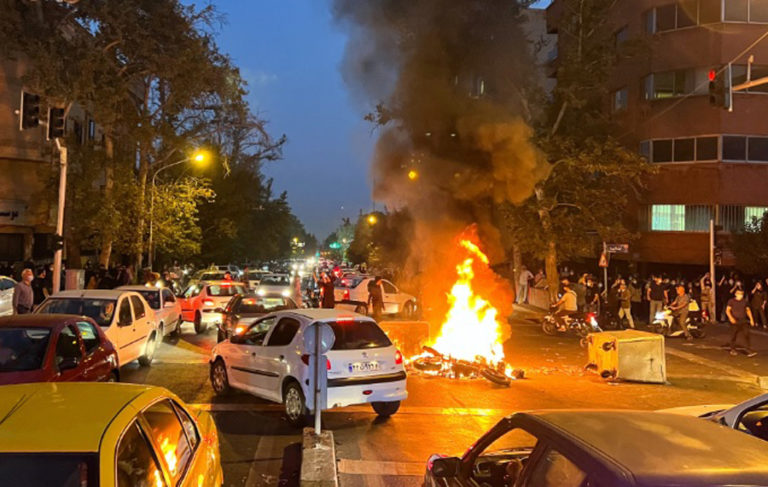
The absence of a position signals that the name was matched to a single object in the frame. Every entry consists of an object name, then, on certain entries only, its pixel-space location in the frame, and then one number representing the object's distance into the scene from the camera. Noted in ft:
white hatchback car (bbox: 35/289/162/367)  35.47
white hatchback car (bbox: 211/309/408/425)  26.35
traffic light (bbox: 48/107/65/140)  51.37
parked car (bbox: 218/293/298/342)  44.45
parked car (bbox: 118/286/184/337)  47.68
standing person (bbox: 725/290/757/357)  47.11
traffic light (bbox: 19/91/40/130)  47.60
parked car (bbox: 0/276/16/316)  51.71
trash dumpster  38.55
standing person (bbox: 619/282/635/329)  65.41
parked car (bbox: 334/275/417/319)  73.97
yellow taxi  9.23
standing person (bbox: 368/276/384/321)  68.13
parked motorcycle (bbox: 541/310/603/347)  59.11
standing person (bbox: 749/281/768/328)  55.88
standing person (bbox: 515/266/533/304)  99.75
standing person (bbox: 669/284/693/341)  58.39
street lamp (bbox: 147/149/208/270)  89.86
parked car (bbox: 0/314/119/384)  21.85
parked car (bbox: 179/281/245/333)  59.26
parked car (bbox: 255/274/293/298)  72.74
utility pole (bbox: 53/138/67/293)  54.60
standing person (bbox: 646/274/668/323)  67.36
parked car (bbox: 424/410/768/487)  8.38
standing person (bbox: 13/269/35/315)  43.24
